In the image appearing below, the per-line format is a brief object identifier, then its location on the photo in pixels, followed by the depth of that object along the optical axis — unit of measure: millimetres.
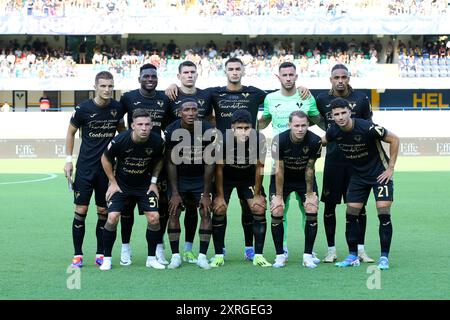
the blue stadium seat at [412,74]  43344
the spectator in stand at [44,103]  41156
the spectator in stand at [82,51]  44375
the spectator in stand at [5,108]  38706
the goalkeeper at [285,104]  10688
